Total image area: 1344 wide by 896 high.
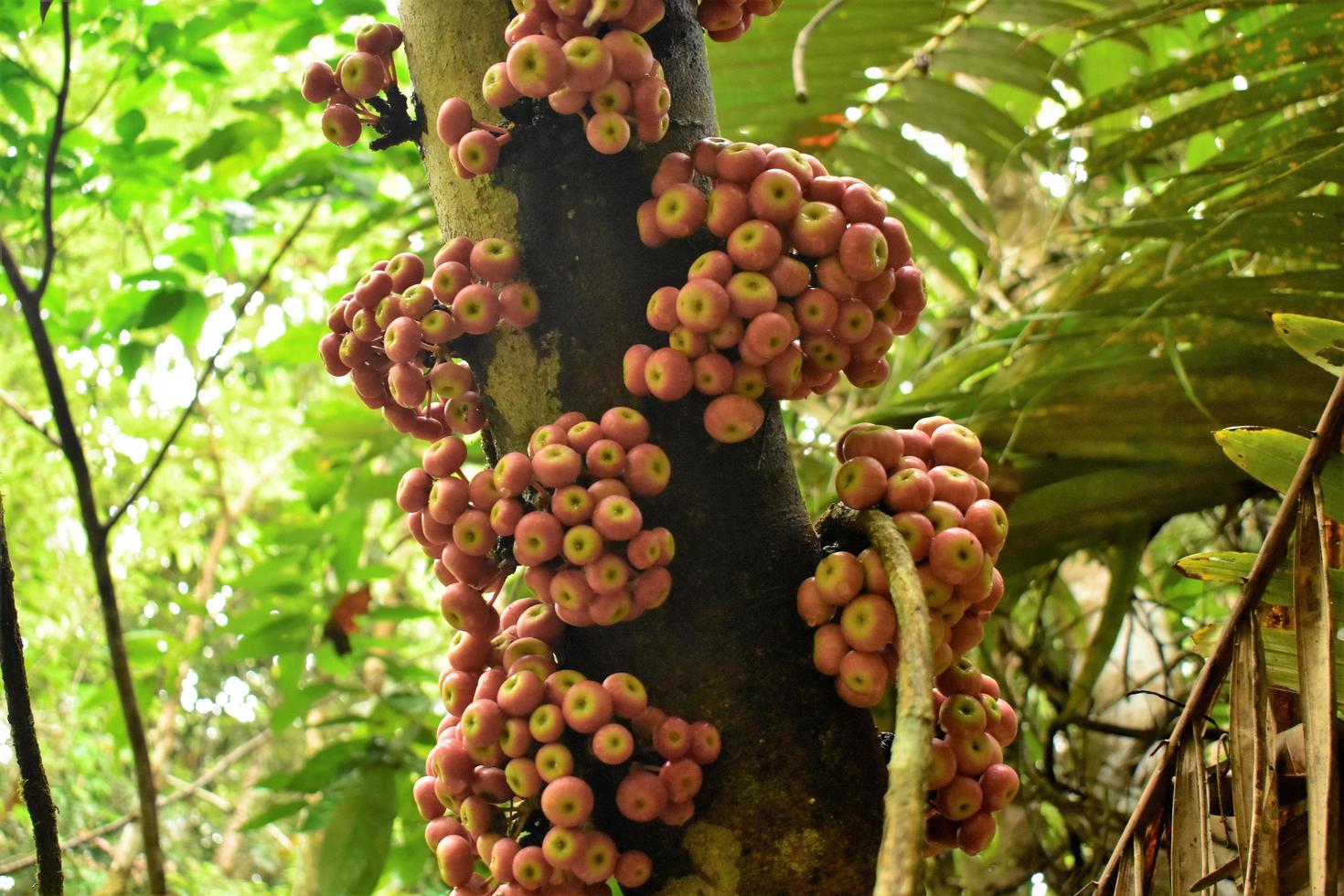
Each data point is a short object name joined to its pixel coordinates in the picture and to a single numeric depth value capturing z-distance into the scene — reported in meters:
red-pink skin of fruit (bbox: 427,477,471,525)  0.88
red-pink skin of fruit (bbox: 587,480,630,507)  0.82
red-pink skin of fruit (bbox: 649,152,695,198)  0.87
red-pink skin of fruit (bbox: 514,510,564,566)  0.82
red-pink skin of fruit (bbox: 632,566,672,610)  0.83
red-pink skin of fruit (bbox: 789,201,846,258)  0.85
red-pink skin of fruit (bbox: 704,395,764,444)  0.85
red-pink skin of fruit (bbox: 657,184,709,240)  0.85
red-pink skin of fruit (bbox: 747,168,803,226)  0.84
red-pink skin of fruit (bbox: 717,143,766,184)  0.86
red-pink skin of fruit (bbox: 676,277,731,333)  0.82
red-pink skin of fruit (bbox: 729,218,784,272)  0.84
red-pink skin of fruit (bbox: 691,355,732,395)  0.85
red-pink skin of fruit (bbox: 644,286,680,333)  0.84
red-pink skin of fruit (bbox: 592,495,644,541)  0.81
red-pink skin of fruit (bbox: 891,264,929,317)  0.92
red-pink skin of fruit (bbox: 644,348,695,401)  0.83
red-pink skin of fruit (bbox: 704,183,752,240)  0.85
